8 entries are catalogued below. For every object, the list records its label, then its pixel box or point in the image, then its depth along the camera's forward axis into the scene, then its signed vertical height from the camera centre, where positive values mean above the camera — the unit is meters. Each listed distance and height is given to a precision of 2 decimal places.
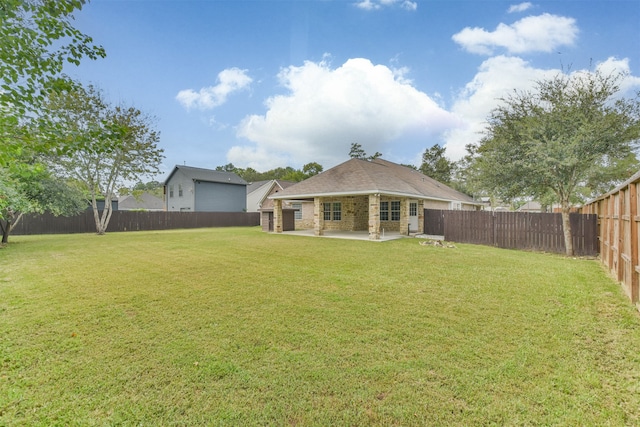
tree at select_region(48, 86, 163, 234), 16.11 +3.76
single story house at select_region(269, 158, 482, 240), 13.59 +1.05
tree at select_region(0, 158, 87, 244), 10.55 +0.75
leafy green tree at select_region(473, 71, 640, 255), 8.96 +2.78
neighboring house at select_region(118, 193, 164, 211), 39.10 +1.94
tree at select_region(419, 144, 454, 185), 40.25 +7.49
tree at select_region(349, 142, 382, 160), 45.44 +10.79
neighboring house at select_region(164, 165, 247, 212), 27.48 +2.68
